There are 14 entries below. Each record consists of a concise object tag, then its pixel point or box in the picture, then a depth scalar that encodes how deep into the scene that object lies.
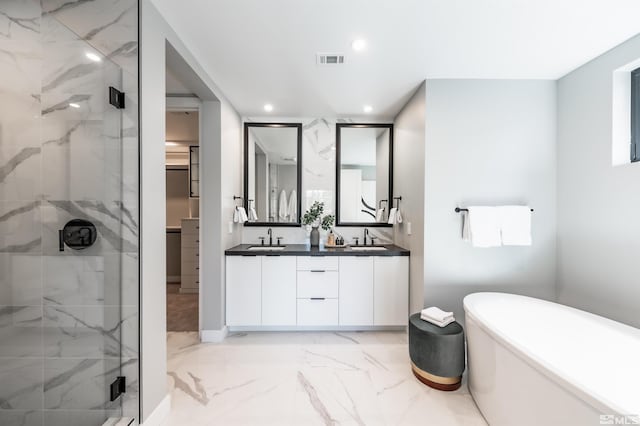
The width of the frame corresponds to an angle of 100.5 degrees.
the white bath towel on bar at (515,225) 2.28
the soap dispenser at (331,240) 3.24
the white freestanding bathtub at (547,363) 1.10
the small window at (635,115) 1.90
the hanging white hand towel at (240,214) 3.12
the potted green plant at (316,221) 3.23
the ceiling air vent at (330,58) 2.02
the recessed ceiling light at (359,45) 1.85
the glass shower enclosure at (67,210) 1.42
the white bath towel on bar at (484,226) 2.25
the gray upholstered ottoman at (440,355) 1.91
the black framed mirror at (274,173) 3.38
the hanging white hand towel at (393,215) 3.09
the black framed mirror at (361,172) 3.39
